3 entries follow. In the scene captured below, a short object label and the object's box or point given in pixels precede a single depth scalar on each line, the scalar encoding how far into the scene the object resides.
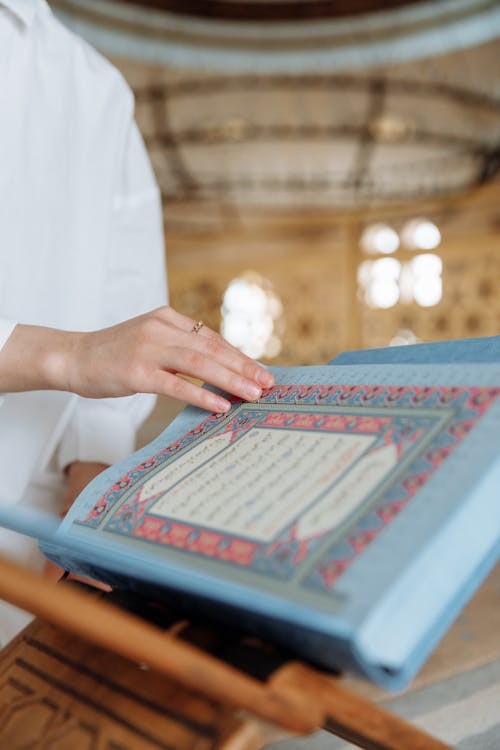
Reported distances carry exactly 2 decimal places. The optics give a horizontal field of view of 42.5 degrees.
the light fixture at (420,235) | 5.30
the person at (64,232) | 0.89
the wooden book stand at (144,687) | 0.29
